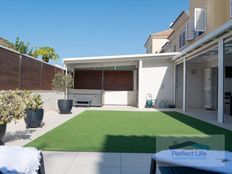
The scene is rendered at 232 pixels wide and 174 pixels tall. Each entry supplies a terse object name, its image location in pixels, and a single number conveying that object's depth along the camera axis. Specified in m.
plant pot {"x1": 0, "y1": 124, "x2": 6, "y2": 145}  3.93
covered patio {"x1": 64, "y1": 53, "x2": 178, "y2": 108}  11.42
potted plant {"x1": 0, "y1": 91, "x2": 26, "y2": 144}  3.81
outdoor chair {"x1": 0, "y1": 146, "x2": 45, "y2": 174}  1.60
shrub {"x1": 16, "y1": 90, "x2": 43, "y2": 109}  4.33
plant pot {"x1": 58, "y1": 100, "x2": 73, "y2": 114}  8.59
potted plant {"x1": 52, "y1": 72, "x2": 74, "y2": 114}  8.61
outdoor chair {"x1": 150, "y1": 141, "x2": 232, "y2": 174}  1.60
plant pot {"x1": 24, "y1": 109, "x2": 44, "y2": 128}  5.55
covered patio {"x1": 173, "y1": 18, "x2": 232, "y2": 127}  6.61
